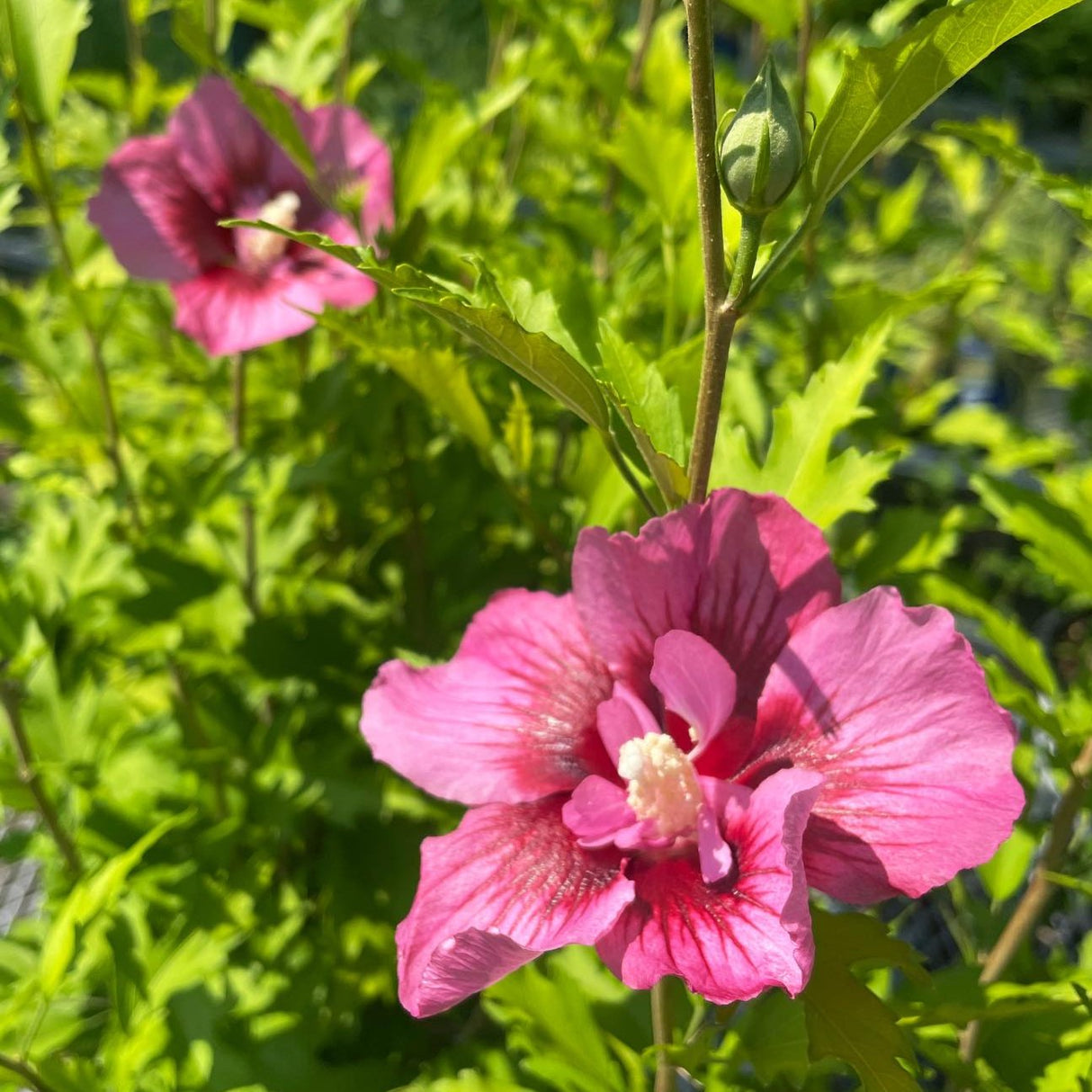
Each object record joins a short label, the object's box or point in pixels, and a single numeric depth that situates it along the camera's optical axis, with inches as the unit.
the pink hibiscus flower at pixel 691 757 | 7.4
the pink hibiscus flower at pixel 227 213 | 13.1
